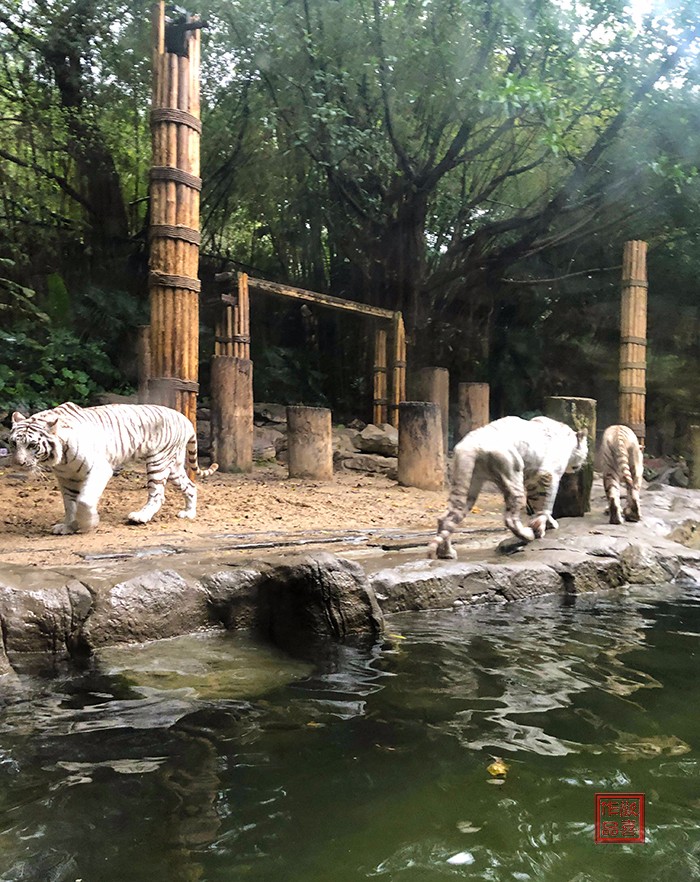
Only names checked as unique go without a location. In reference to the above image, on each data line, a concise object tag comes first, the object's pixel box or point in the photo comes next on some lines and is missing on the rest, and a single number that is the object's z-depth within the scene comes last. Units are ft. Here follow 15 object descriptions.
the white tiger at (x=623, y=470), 20.63
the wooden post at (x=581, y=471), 21.04
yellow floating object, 7.66
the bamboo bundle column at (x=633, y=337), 35.19
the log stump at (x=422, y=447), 27.43
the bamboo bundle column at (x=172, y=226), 22.22
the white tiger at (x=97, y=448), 16.06
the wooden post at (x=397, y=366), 38.32
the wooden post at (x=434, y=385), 35.76
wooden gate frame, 29.66
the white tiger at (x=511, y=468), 15.93
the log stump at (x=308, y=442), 27.12
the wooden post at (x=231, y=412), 27.45
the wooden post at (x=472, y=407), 34.30
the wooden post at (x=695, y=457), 31.21
